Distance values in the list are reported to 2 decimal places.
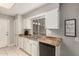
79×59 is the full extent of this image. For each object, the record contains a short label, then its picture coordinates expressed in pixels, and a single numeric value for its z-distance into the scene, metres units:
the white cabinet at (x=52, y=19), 2.26
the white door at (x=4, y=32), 2.35
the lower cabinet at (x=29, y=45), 2.39
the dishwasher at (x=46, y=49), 2.16
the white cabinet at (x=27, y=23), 2.46
